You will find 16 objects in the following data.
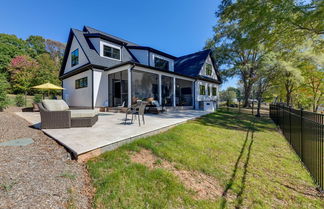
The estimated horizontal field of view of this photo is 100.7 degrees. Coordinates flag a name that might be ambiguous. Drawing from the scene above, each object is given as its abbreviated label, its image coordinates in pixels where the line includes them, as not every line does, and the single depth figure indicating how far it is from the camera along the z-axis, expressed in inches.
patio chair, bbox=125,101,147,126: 202.6
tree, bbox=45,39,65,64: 1261.1
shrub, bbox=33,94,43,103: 503.6
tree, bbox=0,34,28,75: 895.8
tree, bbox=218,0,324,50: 249.4
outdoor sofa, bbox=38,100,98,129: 172.1
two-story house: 402.3
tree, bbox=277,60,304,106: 478.8
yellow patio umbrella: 390.2
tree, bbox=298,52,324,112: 586.9
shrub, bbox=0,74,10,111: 370.0
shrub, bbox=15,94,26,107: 505.7
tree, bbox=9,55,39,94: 766.3
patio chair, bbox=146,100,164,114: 352.0
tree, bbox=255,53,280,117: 472.1
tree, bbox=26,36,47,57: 1231.5
